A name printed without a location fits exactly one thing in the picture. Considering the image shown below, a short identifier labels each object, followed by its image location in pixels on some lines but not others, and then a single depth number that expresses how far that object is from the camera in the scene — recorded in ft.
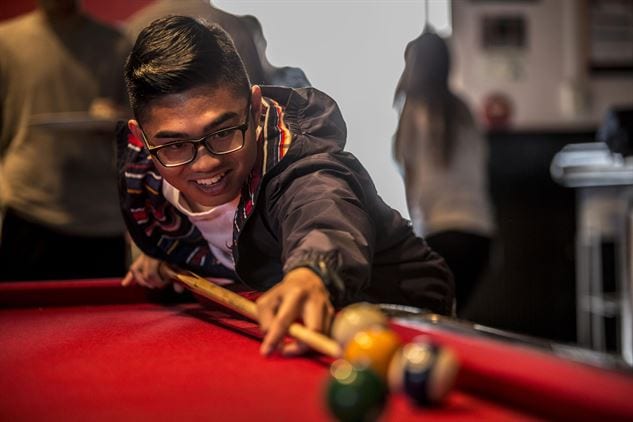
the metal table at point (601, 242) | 15.88
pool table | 3.17
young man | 5.75
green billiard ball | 2.91
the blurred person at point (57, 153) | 12.75
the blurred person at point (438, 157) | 12.93
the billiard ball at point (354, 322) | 4.00
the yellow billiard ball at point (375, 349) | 3.62
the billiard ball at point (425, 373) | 3.26
